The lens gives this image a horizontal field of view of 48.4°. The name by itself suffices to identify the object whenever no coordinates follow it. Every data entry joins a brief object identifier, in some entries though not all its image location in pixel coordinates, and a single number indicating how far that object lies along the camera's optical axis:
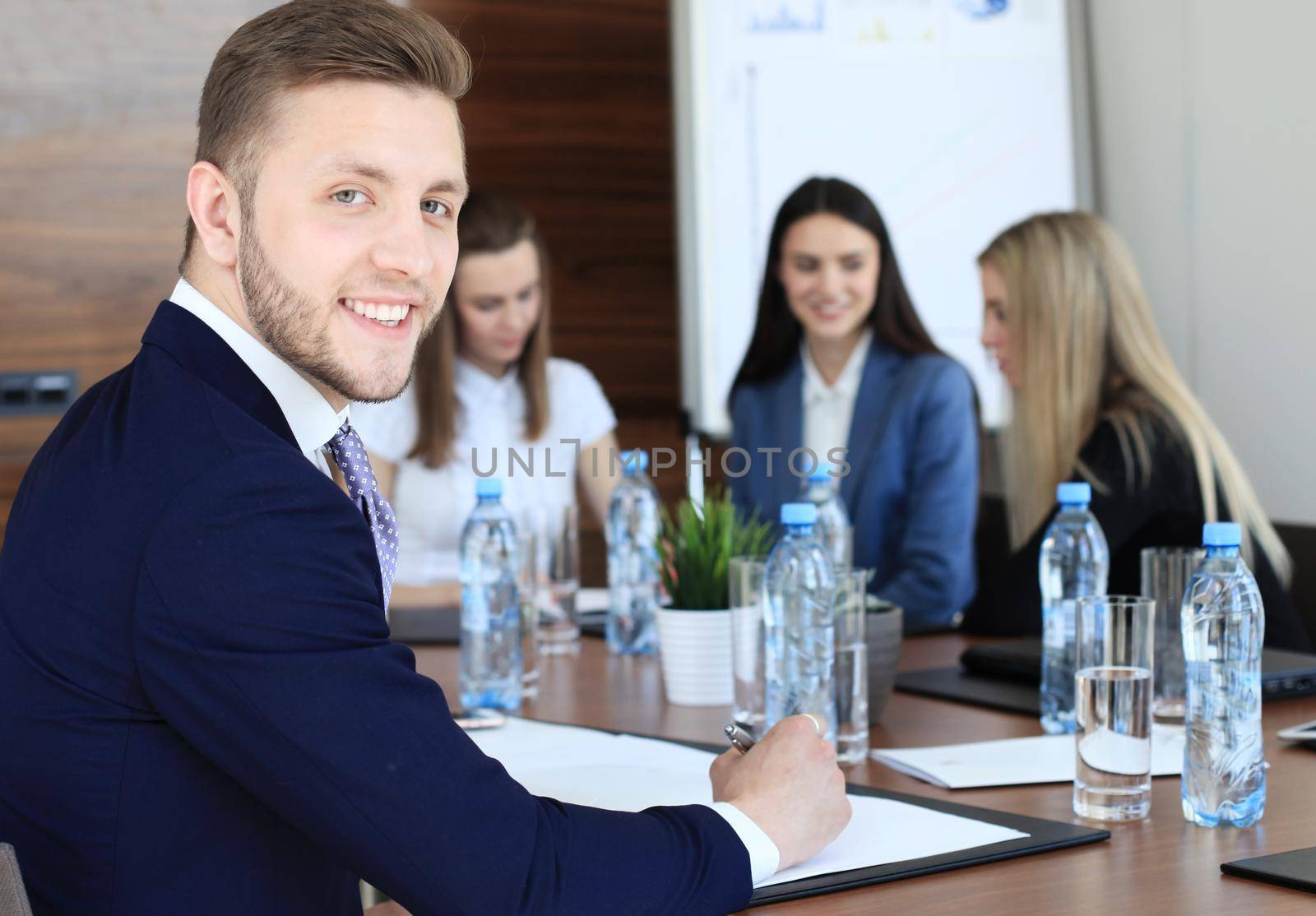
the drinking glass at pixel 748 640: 1.62
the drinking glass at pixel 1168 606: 1.65
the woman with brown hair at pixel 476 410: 3.14
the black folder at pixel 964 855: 1.06
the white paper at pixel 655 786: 1.14
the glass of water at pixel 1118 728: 1.22
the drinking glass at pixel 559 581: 2.27
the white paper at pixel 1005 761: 1.36
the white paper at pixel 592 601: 2.64
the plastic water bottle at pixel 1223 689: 1.20
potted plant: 1.81
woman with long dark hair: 2.92
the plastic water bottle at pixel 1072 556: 1.72
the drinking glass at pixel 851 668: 1.48
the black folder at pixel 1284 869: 1.03
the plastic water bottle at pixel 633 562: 2.22
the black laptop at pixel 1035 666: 1.70
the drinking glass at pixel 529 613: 1.93
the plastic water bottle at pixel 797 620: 1.51
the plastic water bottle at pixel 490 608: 1.85
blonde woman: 2.30
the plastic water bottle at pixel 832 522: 2.16
